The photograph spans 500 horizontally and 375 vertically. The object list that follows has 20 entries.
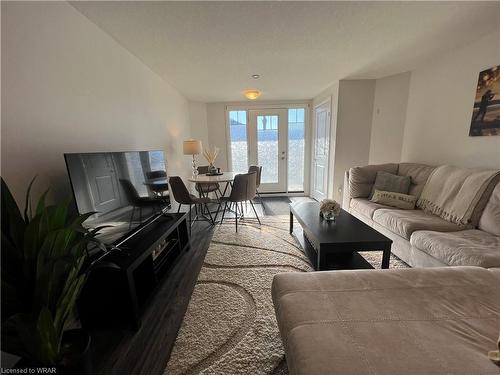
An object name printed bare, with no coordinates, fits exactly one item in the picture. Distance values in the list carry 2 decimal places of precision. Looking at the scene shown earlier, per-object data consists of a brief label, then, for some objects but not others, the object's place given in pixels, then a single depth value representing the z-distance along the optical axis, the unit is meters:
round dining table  3.15
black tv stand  1.32
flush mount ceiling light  3.24
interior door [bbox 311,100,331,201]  4.00
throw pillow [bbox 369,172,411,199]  2.62
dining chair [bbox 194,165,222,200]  3.65
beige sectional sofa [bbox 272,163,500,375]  0.70
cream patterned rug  1.17
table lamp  3.61
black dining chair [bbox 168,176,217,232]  2.89
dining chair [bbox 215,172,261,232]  2.92
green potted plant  0.78
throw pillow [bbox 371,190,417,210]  2.44
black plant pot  0.87
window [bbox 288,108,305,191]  4.76
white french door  4.74
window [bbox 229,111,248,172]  4.78
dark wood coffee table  1.64
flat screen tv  1.28
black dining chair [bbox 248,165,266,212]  3.92
